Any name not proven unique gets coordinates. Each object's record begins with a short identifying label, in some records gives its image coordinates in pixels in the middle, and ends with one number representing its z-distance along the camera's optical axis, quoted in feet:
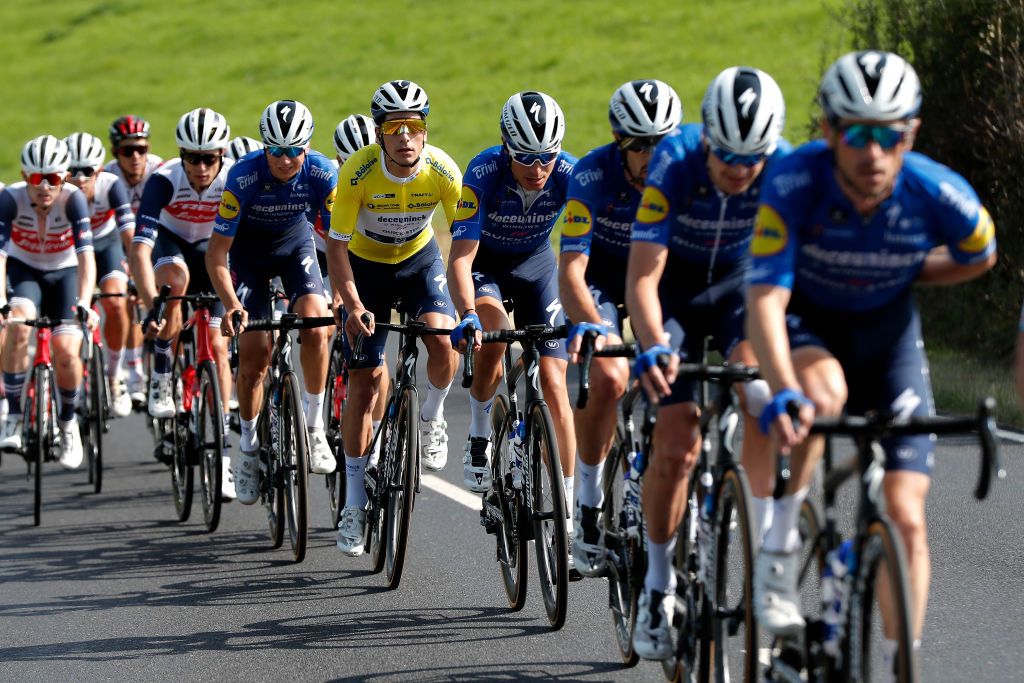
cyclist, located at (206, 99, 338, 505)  59.88
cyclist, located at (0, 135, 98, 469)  71.41
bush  91.81
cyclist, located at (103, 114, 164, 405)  82.58
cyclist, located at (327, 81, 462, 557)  53.57
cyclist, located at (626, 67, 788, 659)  34.88
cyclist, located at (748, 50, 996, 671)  30.04
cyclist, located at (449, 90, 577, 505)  49.01
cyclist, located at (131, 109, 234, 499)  68.80
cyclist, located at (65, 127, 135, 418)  79.15
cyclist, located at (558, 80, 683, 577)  42.37
